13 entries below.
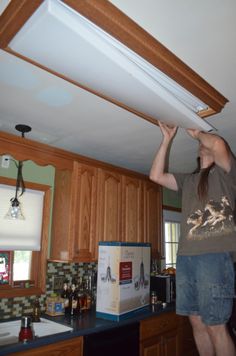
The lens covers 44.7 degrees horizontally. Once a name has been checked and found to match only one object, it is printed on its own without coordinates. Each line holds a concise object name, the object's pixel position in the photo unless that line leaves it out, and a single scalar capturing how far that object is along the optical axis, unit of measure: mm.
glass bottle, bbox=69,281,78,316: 2459
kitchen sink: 2076
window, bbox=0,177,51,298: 2400
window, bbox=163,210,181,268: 3957
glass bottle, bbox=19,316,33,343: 1836
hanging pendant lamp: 2202
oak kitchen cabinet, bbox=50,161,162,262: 2510
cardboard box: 2363
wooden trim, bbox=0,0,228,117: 1037
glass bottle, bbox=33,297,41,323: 2270
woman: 1377
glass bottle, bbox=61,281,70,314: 2475
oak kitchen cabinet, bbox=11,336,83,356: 1776
